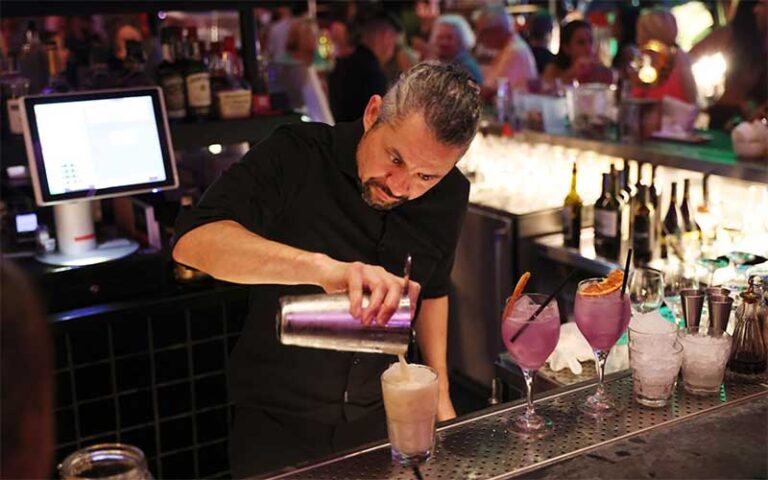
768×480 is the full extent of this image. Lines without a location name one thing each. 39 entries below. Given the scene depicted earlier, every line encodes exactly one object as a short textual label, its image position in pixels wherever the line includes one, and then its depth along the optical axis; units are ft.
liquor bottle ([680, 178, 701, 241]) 12.62
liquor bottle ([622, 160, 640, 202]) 13.41
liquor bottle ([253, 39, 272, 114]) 13.51
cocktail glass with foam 4.90
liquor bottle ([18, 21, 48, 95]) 12.90
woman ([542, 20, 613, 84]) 20.88
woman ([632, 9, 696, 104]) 17.95
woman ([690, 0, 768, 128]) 18.56
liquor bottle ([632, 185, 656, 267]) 12.86
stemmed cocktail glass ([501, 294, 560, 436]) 5.63
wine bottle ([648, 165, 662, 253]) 12.98
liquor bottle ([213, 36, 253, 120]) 12.94
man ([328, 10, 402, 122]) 21.25
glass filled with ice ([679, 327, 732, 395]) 5.85
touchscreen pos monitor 10.66
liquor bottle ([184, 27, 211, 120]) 12.76
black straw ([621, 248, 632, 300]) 5.79
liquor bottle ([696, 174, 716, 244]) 12.14
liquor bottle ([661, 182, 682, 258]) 12.85
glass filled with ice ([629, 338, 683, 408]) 5.73
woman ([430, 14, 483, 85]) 24.32
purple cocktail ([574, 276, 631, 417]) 5.96
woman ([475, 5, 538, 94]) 23.40
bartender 6.33
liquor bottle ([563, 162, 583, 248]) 14.06
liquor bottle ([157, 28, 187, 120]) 12.64
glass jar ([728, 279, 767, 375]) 6.15
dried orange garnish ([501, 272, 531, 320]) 5.63
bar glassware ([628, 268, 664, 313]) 7.69
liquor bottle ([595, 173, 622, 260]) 13.05
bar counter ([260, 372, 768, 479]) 4.94
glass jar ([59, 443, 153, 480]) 4.64
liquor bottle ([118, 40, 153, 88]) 12.76
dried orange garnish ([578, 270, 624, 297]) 6.07
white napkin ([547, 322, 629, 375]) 7.80
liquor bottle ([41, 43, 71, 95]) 12.67
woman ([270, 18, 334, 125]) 15.47
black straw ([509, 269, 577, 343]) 5.65
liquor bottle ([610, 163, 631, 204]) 13.17
